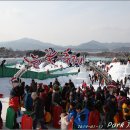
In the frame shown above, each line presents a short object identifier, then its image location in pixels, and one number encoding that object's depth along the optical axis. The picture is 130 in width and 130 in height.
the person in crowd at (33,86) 14.02
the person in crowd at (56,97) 11.97
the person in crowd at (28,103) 12.42
